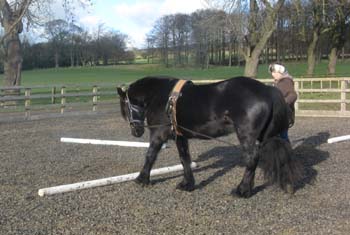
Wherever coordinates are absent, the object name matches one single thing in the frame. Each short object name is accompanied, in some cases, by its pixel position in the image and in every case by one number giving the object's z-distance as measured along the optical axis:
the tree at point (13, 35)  23.53
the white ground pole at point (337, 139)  10.41
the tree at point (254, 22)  24.73
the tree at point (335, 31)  32.72
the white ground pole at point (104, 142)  10.02
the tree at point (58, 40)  100.02
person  7.83
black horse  6.04
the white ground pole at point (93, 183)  6.34
